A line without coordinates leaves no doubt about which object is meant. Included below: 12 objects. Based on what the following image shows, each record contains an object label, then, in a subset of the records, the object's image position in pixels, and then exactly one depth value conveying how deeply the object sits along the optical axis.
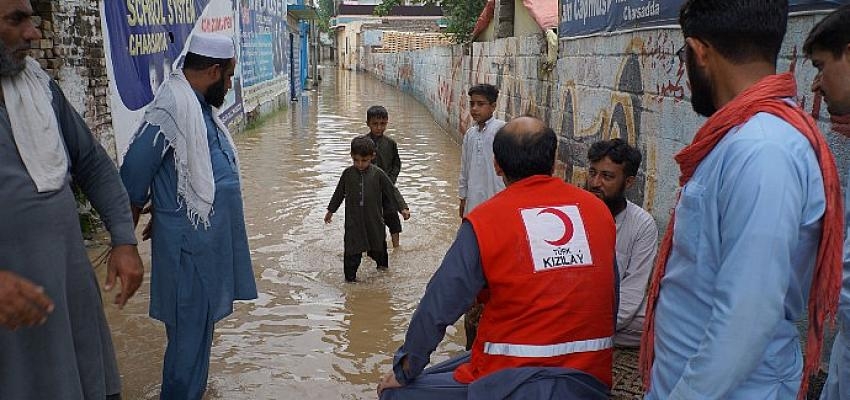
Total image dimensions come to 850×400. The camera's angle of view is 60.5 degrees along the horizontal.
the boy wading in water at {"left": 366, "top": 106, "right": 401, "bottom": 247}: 6.41
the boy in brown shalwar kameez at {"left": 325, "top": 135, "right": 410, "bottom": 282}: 5.70
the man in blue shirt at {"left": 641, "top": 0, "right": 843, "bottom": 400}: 1.43
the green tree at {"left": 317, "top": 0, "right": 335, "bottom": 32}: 77.00
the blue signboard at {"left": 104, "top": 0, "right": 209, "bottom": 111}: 7.14
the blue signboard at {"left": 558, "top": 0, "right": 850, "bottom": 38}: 4.34
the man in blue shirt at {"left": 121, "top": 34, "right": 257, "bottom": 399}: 3.25
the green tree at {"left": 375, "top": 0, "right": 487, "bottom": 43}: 15.82
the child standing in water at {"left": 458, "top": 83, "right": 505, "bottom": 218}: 4.98
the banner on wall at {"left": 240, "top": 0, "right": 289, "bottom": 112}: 15.94
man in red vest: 2.21
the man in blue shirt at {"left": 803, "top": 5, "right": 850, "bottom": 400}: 1.94
